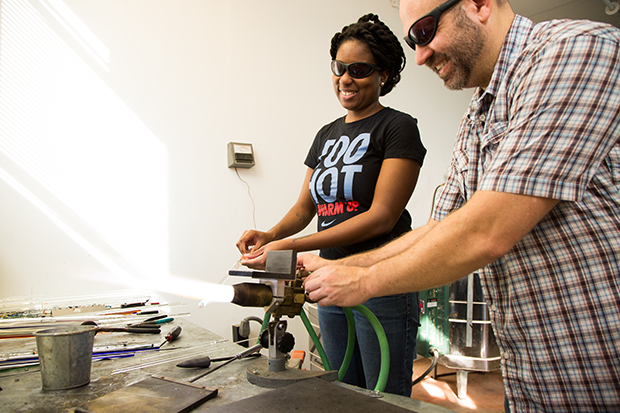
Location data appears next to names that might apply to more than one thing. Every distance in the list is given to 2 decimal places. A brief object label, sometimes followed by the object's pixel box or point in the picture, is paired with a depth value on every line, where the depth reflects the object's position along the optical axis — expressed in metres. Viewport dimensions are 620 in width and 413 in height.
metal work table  0.80
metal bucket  0.84
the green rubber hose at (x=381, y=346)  0.90
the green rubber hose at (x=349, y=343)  1.18
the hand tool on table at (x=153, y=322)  1.45
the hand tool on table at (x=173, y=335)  1.29
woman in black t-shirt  1.18
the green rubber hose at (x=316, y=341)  1.13
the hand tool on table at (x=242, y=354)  1.02
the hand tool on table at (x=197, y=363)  1.01
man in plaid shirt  0.59
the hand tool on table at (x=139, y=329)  1.35
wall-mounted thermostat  2.60
